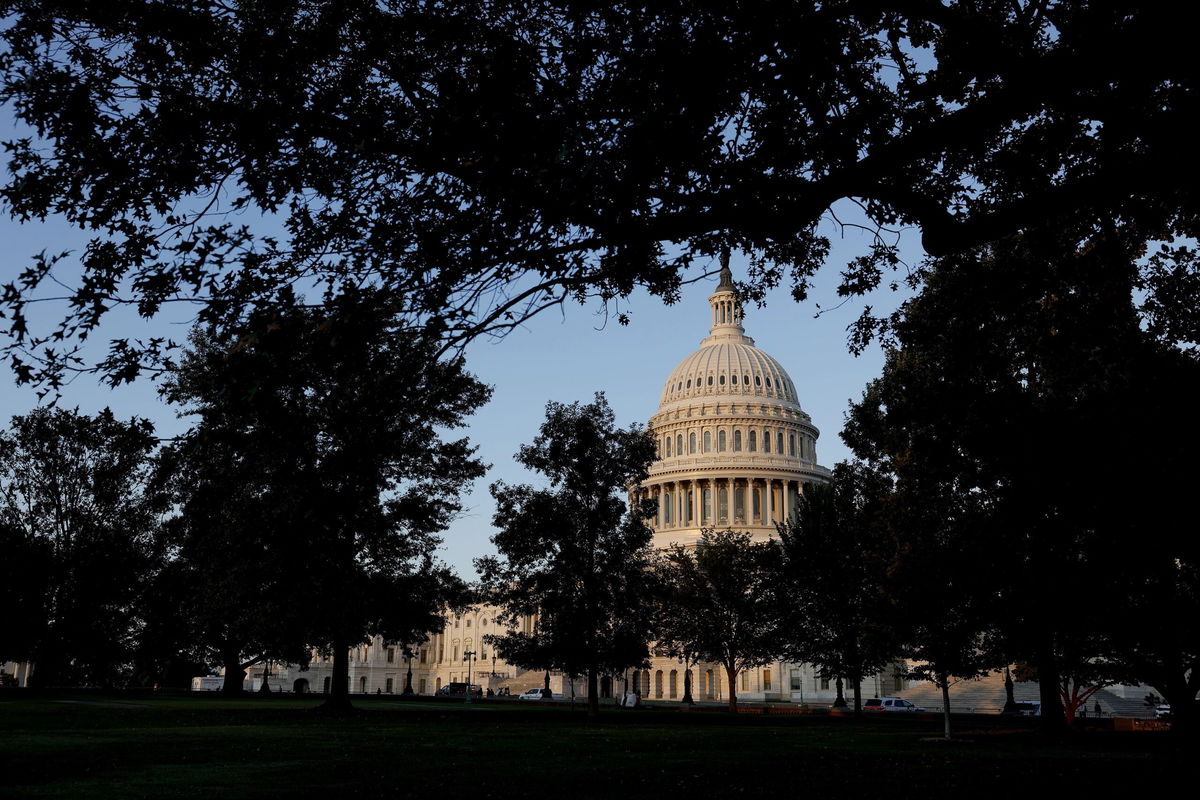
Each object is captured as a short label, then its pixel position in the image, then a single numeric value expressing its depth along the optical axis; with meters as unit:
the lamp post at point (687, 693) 89.62
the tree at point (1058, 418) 17.11
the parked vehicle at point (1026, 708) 61.28
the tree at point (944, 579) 28.02
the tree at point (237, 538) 11.16
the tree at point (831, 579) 48.59
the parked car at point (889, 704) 73.54
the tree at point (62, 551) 50.66
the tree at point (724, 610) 63.69
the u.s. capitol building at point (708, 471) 128.50
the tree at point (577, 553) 42.78
